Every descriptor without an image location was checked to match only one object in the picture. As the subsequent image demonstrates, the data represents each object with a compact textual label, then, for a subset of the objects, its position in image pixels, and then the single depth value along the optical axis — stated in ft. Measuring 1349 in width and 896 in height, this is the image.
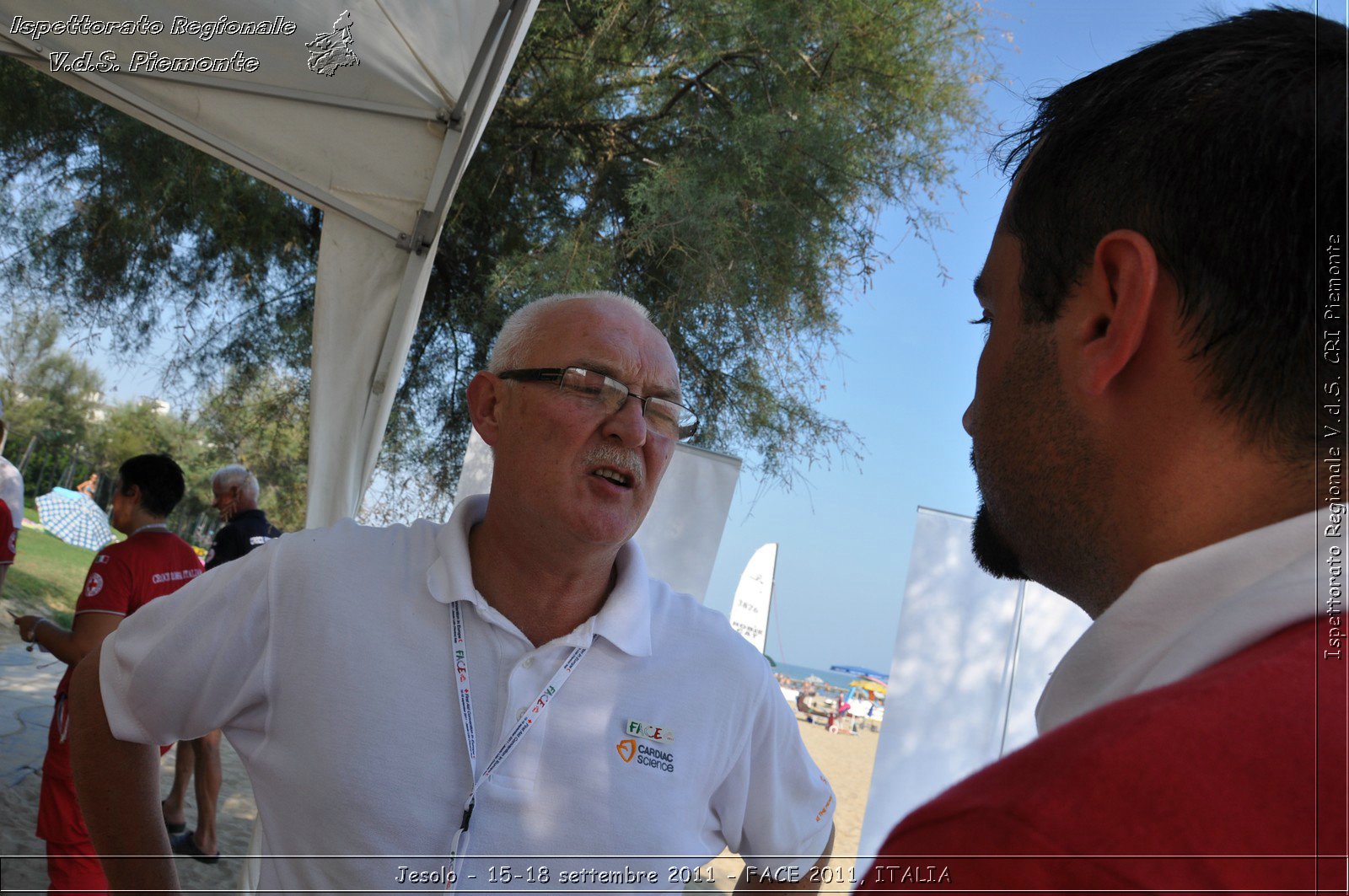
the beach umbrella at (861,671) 198.08
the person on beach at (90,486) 70.78
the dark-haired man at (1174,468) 1.58
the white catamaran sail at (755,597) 27.61
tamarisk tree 23.54
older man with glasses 5.71
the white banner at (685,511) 17.35
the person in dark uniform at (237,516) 20.08
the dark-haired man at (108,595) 13.37
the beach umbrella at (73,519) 44.42
